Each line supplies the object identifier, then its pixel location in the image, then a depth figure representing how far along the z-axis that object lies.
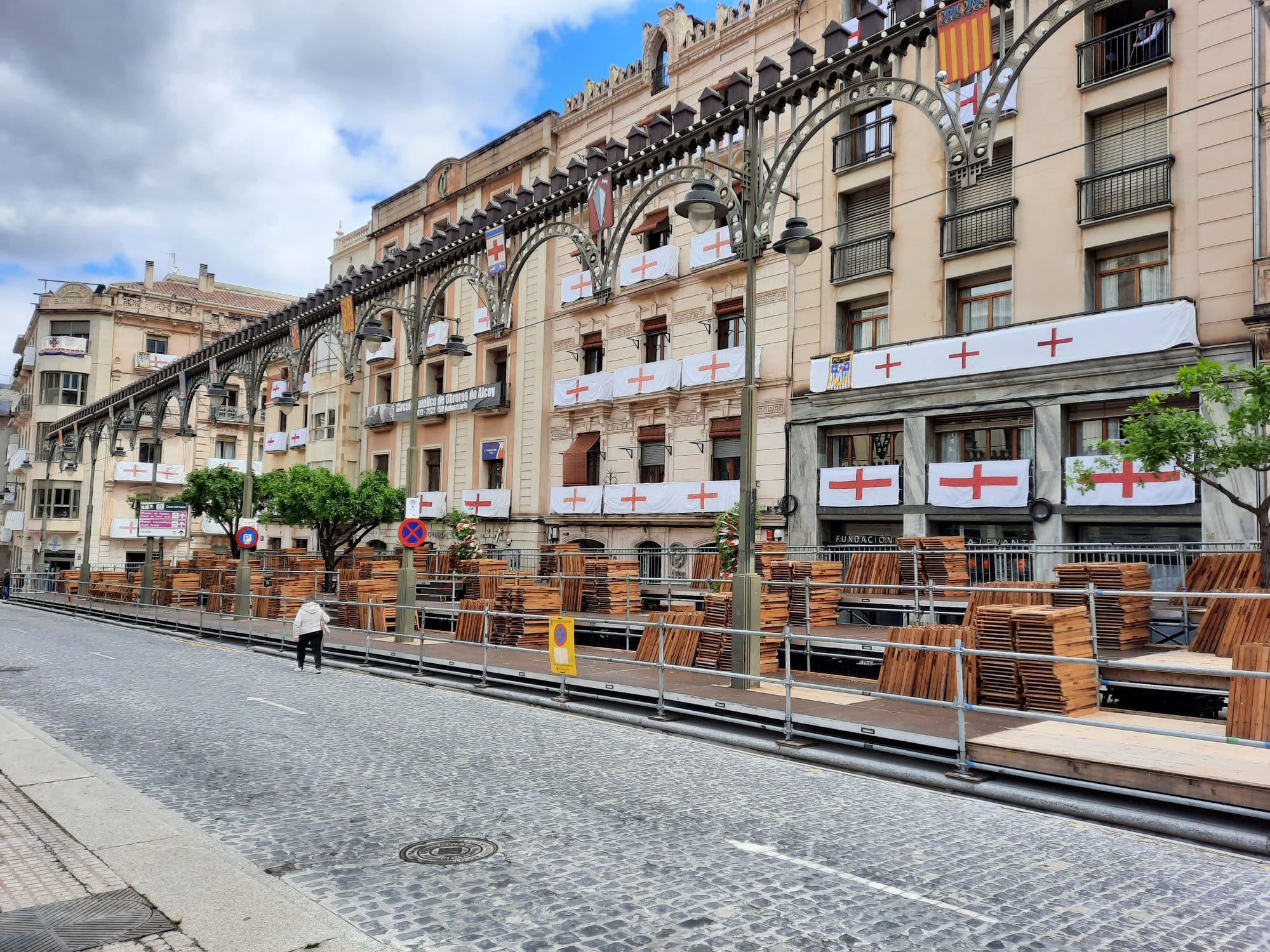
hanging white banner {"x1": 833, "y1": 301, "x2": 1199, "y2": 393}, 19.66
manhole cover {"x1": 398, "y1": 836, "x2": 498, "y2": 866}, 6.31
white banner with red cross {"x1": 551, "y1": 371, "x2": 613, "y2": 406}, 33.81
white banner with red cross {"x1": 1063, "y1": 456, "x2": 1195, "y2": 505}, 19.22
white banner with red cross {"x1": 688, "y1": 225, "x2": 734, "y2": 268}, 29.83
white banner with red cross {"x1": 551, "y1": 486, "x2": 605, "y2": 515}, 33.56
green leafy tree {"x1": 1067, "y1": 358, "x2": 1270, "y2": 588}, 13.24
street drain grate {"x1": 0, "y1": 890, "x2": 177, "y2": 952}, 4.86
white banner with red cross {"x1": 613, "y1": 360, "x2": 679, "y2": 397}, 31.23
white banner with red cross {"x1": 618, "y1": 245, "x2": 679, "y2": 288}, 31.55
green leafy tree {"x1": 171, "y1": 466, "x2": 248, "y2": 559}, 39.91
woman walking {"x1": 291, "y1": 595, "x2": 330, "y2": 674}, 17.16
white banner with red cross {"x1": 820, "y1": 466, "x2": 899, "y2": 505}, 24.53
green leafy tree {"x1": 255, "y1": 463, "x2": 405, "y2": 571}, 33.41
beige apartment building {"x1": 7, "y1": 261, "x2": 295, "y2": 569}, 60.28
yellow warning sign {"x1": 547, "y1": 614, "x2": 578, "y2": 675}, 12.77
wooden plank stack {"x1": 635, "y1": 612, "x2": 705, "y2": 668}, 13.99
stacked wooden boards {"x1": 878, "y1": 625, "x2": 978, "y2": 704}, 10.81
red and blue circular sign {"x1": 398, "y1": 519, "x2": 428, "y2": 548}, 17.84
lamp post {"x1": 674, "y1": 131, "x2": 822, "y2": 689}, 12.13
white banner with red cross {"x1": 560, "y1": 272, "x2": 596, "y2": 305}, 35.56
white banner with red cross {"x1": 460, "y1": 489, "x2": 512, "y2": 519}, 37.88
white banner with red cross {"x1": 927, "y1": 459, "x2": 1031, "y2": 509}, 21.95
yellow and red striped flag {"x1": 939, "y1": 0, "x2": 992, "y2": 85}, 11.30
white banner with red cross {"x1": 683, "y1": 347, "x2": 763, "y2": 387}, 29.38
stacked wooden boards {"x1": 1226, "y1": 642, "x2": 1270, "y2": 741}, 8.04
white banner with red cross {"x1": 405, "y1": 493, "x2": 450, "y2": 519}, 41.28
